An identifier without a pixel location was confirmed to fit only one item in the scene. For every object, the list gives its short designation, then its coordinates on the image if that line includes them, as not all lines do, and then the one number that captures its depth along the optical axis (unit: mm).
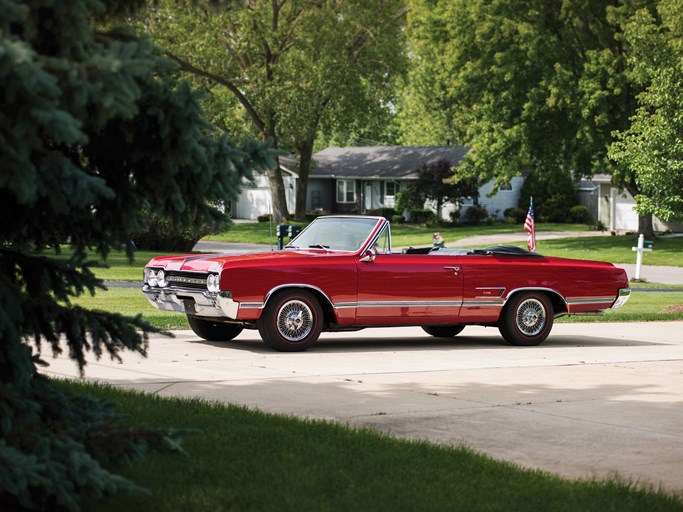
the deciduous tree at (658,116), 35219
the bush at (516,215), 67438
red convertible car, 13961
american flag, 32638
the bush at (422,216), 66750
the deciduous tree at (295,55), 55250
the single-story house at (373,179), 72125
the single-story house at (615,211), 58228
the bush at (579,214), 67500
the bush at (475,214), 67125
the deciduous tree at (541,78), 46250
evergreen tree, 4816
